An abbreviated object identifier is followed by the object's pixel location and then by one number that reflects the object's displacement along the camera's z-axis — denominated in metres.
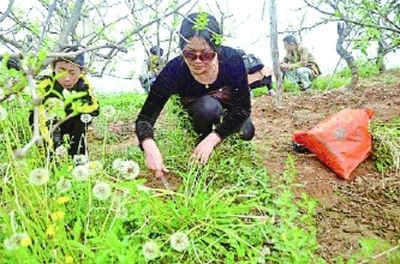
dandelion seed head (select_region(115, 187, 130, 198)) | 1.87
